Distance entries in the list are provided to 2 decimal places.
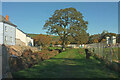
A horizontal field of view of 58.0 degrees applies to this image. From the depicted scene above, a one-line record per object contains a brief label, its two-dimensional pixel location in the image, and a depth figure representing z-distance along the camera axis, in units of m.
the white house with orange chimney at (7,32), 22.28
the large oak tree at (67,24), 27.21
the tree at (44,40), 33.52
